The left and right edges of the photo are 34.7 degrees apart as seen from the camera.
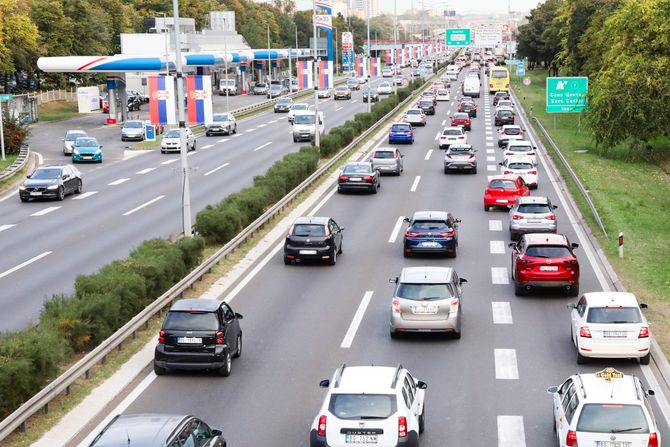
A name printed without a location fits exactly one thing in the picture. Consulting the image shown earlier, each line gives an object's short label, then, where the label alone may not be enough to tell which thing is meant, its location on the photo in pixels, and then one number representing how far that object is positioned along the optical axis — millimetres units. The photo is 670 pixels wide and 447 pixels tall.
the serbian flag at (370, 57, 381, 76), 146750
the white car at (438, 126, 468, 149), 64062
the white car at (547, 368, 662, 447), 14852
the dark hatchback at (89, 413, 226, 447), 13086
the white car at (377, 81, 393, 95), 122625
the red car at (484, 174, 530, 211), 41938
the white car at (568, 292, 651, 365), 21062
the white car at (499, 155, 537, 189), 47375
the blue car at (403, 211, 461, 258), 32625
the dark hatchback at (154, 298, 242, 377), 20594
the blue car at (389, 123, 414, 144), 67438
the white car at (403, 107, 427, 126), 80062
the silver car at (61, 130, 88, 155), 65125
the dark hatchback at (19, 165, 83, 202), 46500
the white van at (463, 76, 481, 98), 114125
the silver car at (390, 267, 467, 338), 23375
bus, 117812
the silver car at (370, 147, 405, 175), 52750
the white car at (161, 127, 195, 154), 66062
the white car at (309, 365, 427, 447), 15469
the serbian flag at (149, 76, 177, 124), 36750
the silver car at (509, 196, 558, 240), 34875
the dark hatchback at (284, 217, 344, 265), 32000
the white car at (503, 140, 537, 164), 54031
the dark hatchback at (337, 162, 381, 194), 46531
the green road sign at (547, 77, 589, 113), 70250
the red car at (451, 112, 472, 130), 77188
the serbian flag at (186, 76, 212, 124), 38500
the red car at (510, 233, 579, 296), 27125
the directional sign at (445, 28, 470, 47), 160000
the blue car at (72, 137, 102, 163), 61656
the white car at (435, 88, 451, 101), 108438
